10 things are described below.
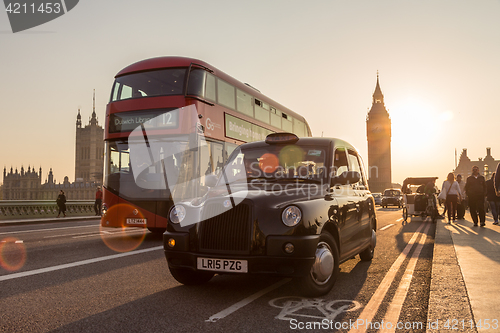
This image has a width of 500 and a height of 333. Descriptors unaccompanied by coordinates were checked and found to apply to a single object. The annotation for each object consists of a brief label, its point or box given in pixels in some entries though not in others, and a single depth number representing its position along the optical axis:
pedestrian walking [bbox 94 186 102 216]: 23.53
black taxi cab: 4.10
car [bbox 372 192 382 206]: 40.50
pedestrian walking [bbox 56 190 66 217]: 23.14
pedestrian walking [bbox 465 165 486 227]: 11.79
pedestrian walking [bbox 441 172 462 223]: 14.20
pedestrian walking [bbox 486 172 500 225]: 12.23
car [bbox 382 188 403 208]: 36.03
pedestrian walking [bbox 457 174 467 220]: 15.52
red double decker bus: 9.72
